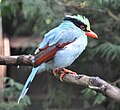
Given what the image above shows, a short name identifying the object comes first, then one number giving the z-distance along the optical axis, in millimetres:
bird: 4946
